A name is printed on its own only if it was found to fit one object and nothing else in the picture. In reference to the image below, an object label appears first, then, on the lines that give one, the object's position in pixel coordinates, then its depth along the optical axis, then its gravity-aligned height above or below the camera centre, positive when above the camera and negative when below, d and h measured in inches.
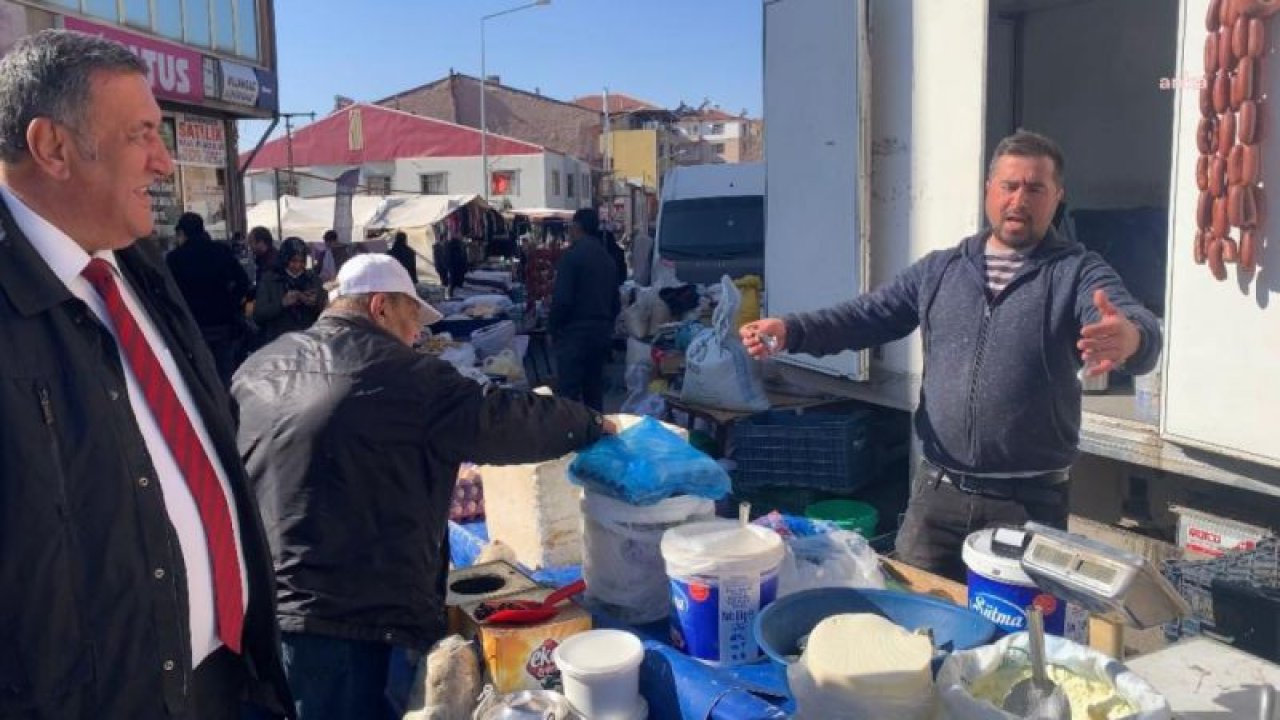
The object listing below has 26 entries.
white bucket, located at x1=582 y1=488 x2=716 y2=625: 90.7 -29.1
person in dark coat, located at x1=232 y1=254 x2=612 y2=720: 92.6 -21.6
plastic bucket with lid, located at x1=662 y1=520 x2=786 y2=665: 79.9 -28.8
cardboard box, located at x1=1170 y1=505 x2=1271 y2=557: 155.4 -48.9
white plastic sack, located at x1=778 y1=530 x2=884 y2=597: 90.3 -30.5
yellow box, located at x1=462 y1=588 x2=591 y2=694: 84.4 -35.5
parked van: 473.1 +8.5
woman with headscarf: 331.0 -18.0
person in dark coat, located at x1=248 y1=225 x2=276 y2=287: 413.8 +0.4
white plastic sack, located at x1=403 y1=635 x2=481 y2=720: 80.0 -36.4
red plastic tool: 88.0 -33.4
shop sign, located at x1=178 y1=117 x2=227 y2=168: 532.4 +60.2
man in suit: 59.4 -12.9
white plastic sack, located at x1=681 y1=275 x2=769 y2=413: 257.0 -34.2
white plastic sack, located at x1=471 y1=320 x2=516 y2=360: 374.9 -36.4
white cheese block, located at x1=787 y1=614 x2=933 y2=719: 61.6 -27.8
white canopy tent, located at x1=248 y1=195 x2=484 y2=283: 865.5 +29.2
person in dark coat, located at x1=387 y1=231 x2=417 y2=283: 556.7 -3.0
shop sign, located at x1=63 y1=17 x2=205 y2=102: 459.2 +92.8
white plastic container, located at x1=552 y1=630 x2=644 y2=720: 75.6 -33.6
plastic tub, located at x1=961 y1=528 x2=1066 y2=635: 77.6 -28.7
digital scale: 64.2 -23.4
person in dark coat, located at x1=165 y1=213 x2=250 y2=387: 309.4 -10.5
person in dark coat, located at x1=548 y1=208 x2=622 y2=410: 320.5 -22.0
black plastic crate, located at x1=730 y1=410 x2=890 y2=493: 231.9 -50.9
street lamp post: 1337.4 +130.1
